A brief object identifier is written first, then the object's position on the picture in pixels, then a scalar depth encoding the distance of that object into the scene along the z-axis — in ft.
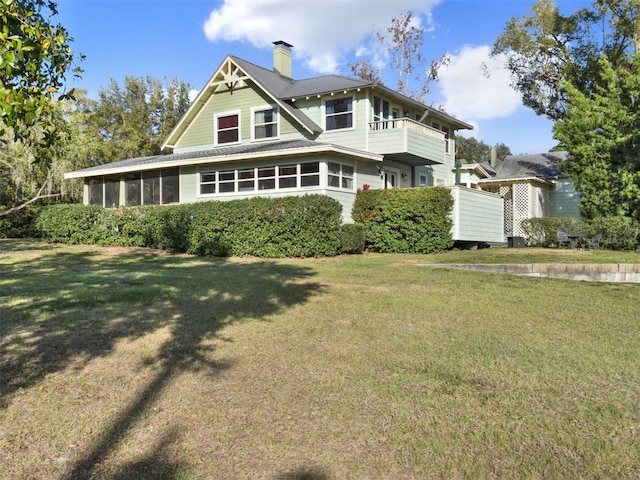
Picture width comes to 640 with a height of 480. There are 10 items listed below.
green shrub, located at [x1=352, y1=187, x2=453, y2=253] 52.34
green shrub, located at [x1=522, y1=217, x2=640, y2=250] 53.06
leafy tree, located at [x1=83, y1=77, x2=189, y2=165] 141.18
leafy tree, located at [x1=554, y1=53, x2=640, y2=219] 56.59
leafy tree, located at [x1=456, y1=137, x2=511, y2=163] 231.46
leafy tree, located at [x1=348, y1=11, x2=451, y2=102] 111.04
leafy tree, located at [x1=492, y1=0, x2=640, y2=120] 81.87
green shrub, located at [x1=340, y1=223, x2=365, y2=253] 51.90
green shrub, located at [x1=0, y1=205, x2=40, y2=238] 74.74
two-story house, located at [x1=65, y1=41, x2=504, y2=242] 60.54
